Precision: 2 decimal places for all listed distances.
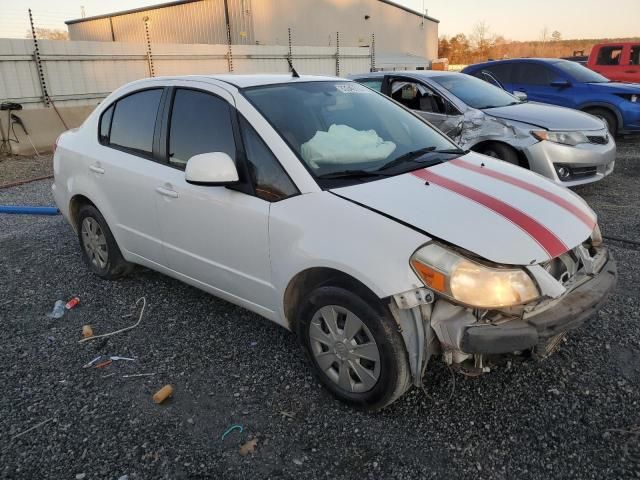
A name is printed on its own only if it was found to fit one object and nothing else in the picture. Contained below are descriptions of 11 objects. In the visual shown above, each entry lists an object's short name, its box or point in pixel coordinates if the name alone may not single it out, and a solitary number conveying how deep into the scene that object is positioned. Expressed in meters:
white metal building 30.83
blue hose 6.56
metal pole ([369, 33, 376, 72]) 22.51
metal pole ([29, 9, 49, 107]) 11.84
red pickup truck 12.76
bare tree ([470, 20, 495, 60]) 64.66
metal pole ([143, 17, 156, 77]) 14.72
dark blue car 9.73
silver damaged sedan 6.05
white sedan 2.38
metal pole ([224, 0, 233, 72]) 16.83
